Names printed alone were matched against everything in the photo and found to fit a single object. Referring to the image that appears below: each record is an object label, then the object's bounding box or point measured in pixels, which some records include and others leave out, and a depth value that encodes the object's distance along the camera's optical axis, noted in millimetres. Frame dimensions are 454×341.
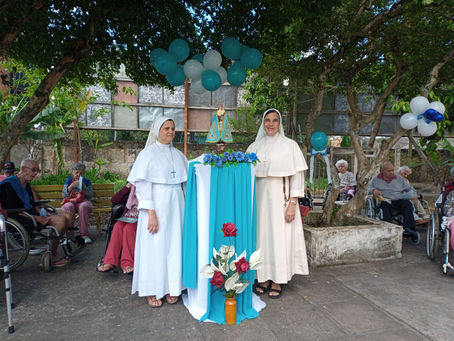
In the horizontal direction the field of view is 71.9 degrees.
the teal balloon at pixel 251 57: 4473
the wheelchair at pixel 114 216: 3879
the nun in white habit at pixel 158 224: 2971
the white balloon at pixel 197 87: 4873
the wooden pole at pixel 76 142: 9662
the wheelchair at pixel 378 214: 5289
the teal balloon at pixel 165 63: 4395
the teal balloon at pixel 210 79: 4512
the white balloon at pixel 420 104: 4383
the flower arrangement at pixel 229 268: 2541
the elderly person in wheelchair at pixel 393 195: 5359
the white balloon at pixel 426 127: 4523
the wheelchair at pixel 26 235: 3588
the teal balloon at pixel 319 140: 4859
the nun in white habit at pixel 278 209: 3201
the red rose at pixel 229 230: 2484
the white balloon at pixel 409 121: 4492
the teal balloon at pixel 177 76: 4648
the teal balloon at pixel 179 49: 4473
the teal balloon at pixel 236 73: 4652
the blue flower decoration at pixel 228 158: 2801
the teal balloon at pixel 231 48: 4414
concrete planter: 4059
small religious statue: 2967
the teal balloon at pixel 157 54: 4391
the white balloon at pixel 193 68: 4641
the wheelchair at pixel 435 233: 4004
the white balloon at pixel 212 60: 4512
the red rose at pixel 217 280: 2539
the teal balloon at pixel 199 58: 4898
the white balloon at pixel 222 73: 4755
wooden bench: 5483
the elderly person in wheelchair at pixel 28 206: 3771
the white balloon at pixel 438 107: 4358
